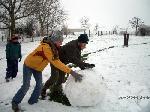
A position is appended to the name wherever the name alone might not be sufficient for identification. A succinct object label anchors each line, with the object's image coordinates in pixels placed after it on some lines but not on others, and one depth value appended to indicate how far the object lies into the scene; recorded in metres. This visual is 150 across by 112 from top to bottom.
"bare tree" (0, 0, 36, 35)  15.97
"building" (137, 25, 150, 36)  23.25
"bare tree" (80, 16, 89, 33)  36.69
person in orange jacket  2.80
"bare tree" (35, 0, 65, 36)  19.84
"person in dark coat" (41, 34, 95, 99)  3.00
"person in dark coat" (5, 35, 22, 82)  4.78
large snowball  2.89
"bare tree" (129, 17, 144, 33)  39.10
